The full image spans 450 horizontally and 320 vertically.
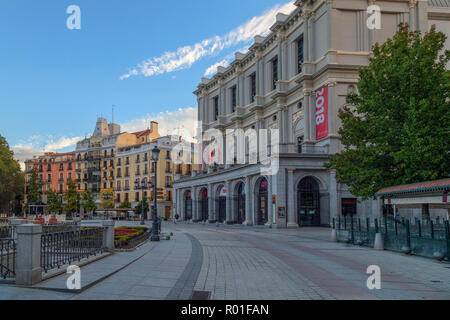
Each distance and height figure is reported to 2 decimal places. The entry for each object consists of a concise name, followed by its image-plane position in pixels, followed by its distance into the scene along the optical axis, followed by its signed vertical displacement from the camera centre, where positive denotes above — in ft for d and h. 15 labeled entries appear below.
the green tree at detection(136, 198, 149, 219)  247.50 -11.29
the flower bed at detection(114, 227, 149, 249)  53.93 -7.42
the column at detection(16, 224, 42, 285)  28.91 -4.81
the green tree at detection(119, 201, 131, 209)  267.80 -10.10
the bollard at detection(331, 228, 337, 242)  75.05 -8.92
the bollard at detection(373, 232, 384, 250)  61.00 -8.19
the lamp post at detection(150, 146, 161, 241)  73.00 -6.02
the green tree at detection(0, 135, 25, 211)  227.34 +8.07
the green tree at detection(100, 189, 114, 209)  287.71 -5.16
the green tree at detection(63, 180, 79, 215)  235.61 -4.04
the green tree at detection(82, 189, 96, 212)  249.96 -8.16
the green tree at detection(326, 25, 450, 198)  63.46 +11.72
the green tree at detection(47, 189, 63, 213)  237.45 -7.67
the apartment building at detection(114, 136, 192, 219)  267.53 +12.77
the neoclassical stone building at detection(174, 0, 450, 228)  120.57 +31.78
